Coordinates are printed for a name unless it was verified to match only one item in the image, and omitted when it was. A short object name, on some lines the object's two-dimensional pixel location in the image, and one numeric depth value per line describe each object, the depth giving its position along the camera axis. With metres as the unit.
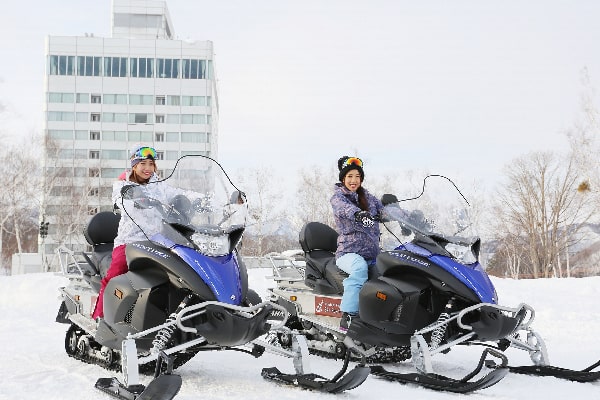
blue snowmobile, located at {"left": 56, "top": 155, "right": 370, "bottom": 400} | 4.50
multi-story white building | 69.69
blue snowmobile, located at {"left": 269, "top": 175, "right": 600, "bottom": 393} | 5.42
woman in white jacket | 5.24
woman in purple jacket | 6.40
